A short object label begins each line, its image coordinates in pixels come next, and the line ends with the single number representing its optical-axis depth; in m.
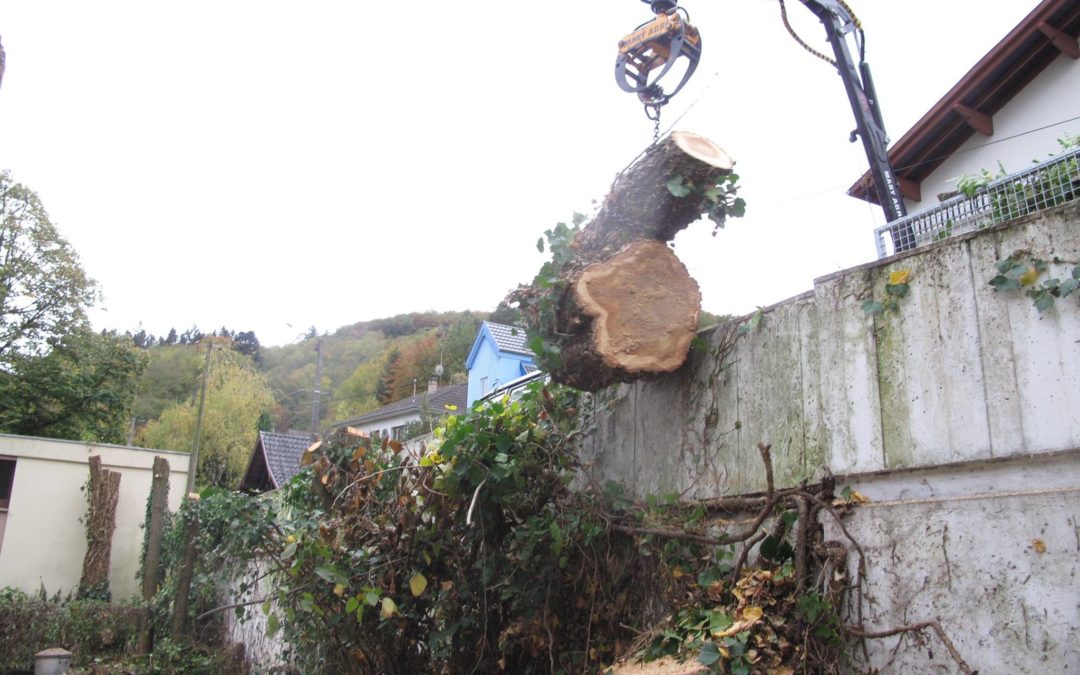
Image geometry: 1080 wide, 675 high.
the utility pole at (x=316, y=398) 17.94
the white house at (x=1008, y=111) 8.16
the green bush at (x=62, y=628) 10.93
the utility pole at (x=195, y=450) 18.86
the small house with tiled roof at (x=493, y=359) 19.45
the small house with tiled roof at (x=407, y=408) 26.14
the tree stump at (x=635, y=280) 3.62
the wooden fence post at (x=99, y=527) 15.97
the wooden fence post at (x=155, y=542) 9.77
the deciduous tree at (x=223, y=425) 29.89
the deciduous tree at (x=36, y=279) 22.47
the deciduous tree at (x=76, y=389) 22.20
